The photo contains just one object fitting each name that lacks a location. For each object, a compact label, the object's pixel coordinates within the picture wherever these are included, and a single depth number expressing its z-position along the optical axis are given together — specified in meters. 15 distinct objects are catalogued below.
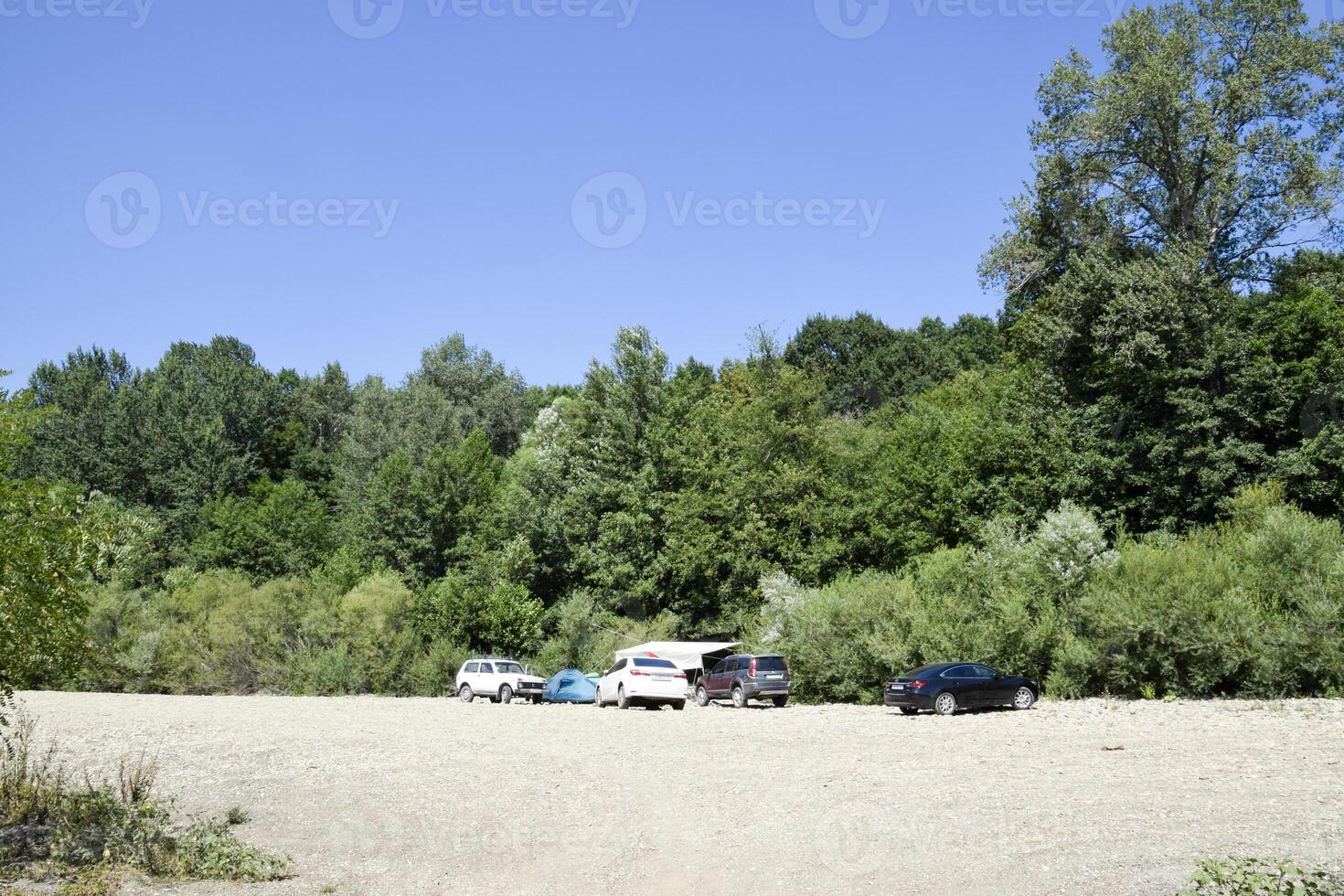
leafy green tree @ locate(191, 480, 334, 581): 73.31
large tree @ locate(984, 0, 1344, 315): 39.56
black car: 28.06
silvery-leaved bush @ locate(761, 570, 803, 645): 42.56
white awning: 41.00
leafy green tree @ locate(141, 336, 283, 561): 82.31
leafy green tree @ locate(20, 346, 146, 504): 83.62
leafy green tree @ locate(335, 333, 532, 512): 84.75
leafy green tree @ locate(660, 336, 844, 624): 51.56
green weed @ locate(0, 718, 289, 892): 11.17
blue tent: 39.75
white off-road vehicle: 41.38
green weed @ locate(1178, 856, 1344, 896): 8.11
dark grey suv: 34.25
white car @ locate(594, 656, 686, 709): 34.44
